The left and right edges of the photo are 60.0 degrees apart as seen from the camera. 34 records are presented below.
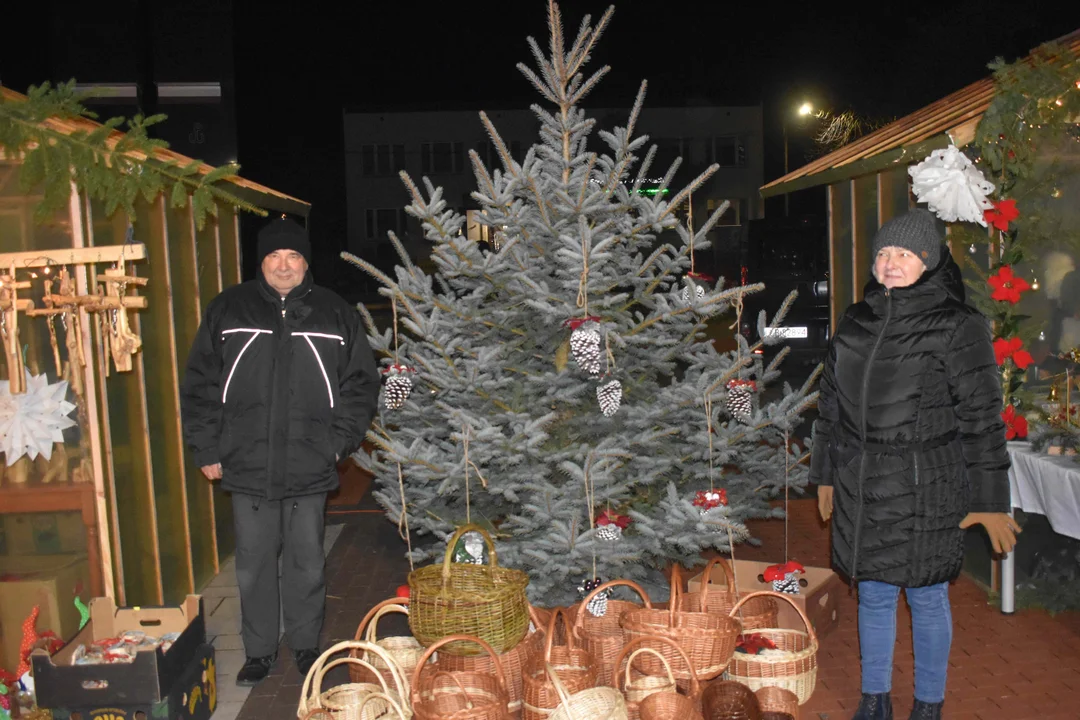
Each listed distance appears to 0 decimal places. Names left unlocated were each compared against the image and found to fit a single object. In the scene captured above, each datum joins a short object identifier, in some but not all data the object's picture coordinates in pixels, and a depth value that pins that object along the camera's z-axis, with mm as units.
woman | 3588
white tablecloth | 4566
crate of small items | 3678
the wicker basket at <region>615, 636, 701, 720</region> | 3570
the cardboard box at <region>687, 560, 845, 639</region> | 4797
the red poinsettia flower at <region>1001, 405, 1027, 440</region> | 5129
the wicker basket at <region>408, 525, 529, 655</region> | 3652
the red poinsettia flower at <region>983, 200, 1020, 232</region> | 5059
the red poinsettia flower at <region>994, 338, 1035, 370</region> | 5129
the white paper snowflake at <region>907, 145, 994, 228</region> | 4918
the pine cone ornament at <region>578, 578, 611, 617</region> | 4453
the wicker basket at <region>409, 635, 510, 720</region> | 3338
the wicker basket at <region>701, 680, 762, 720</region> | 3512
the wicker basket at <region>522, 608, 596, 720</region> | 3629
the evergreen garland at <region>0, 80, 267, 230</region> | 3715
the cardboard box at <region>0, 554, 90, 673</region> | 4266
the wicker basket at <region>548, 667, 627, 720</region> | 3396
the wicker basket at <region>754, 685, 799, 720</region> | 3799
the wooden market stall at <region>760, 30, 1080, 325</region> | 5527
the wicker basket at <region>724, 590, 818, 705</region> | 3947
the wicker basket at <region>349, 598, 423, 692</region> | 3926
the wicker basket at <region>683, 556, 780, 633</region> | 4348
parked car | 16734
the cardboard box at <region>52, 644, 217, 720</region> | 3709
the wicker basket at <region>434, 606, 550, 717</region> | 3979
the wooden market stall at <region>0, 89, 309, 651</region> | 3908
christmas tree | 4824
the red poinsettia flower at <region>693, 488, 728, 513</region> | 4645
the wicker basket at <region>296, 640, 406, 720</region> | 3408
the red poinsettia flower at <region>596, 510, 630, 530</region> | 4680
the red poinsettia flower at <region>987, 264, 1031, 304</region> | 5148
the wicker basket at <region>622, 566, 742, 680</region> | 3809
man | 4492
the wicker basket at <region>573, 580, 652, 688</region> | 4176
